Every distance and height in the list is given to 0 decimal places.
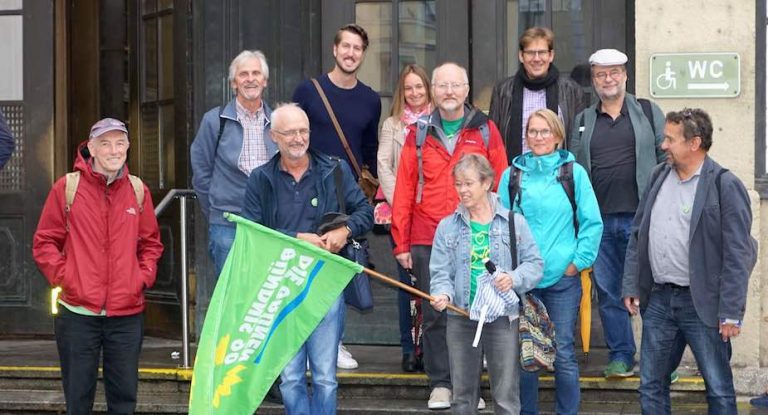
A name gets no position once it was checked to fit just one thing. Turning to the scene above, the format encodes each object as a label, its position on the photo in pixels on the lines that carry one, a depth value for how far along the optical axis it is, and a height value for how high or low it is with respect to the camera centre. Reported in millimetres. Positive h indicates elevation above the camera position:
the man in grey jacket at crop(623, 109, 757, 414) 6637 -430
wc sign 8500 +593
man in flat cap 7934 +97
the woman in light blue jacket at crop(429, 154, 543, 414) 6887 -468
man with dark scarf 7969 +461
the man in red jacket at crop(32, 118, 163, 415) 7129 -464
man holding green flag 6848 -591
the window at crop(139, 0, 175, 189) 10227 +599
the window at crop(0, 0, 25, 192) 10445 +687
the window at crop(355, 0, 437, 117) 9609 +918
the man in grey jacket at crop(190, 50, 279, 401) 7824 +164
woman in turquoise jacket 7215 -279
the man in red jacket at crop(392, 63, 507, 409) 7672 -12
